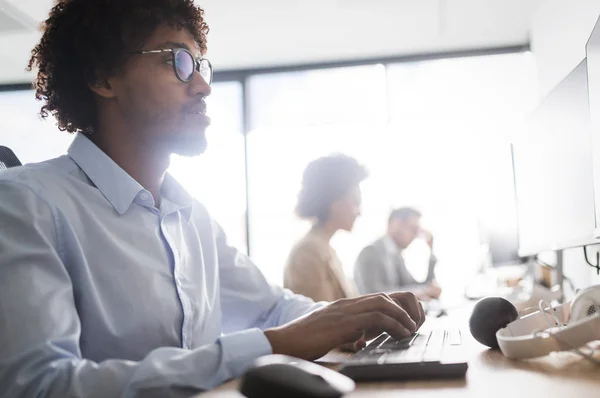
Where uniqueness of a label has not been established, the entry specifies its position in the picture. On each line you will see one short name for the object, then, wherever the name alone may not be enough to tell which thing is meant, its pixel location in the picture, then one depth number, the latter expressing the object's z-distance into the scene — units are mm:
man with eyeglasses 783
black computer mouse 516
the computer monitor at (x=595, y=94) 1125
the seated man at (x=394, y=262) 3865
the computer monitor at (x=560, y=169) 1307
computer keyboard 711
